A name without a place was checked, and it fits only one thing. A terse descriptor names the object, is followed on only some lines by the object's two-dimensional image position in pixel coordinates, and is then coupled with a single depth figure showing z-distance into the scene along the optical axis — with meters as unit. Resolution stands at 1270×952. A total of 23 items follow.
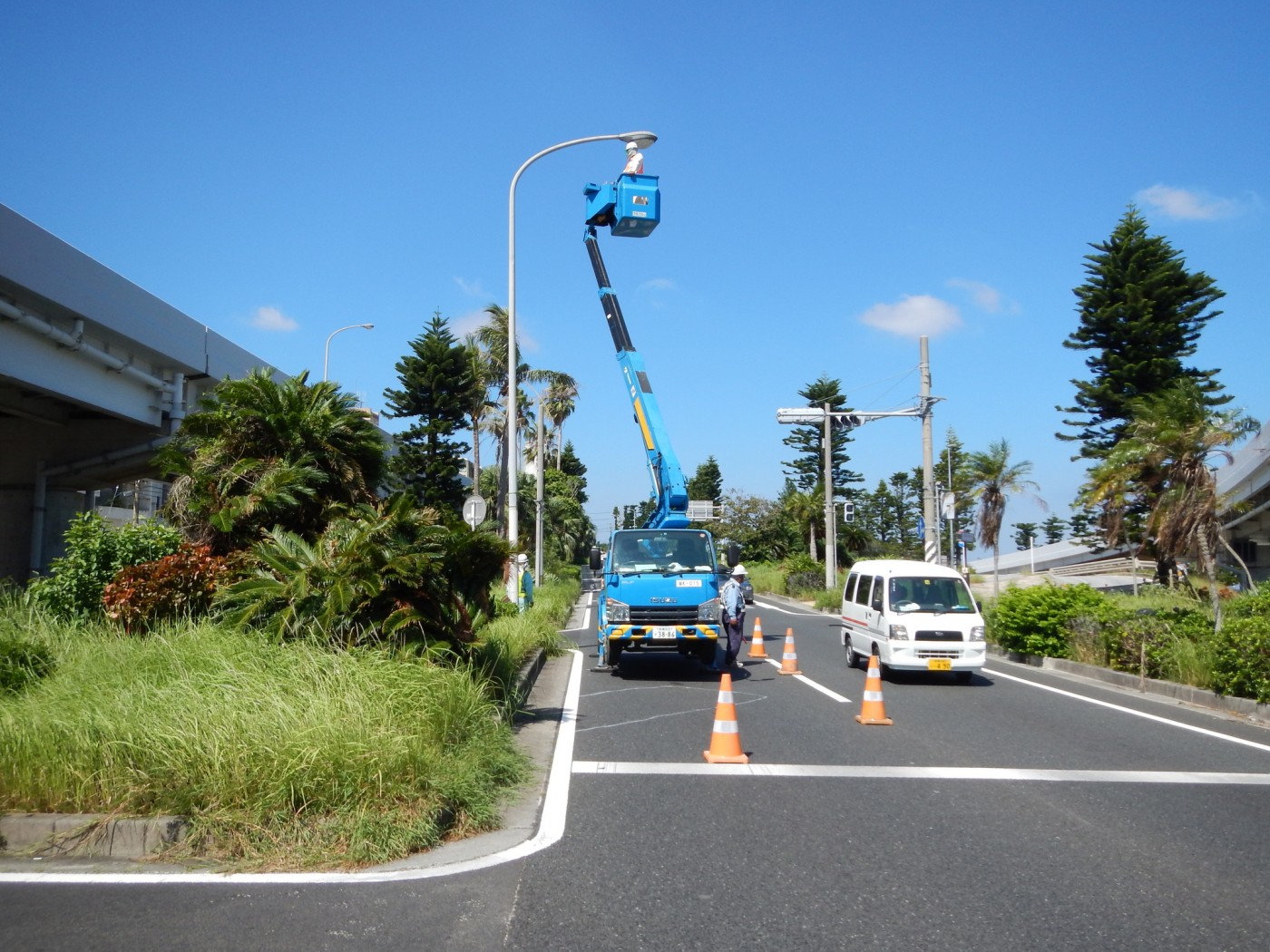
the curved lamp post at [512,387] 20.84
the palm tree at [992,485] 46.50
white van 15.59
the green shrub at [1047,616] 18.97
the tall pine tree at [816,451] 68.50
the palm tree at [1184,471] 17.22
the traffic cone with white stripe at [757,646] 20.17
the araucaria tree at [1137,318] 40.31
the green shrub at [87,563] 11.84
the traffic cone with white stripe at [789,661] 17.05
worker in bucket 21.23
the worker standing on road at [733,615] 16.81
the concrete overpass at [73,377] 16.92
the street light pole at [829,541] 41.50
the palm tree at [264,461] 12.28
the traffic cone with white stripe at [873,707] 11.73
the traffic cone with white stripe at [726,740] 9.37
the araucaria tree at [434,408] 39.84
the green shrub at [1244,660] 12.74
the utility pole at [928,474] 29.61
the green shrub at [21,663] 8.46
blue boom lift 16.19
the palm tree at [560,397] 68.69
